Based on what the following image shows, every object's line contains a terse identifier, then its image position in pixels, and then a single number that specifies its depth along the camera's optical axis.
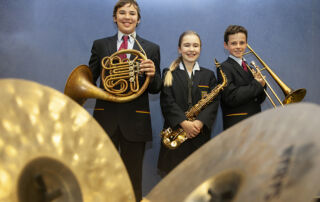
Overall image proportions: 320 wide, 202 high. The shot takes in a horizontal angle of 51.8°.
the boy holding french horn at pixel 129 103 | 1.81
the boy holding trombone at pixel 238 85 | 2.07
